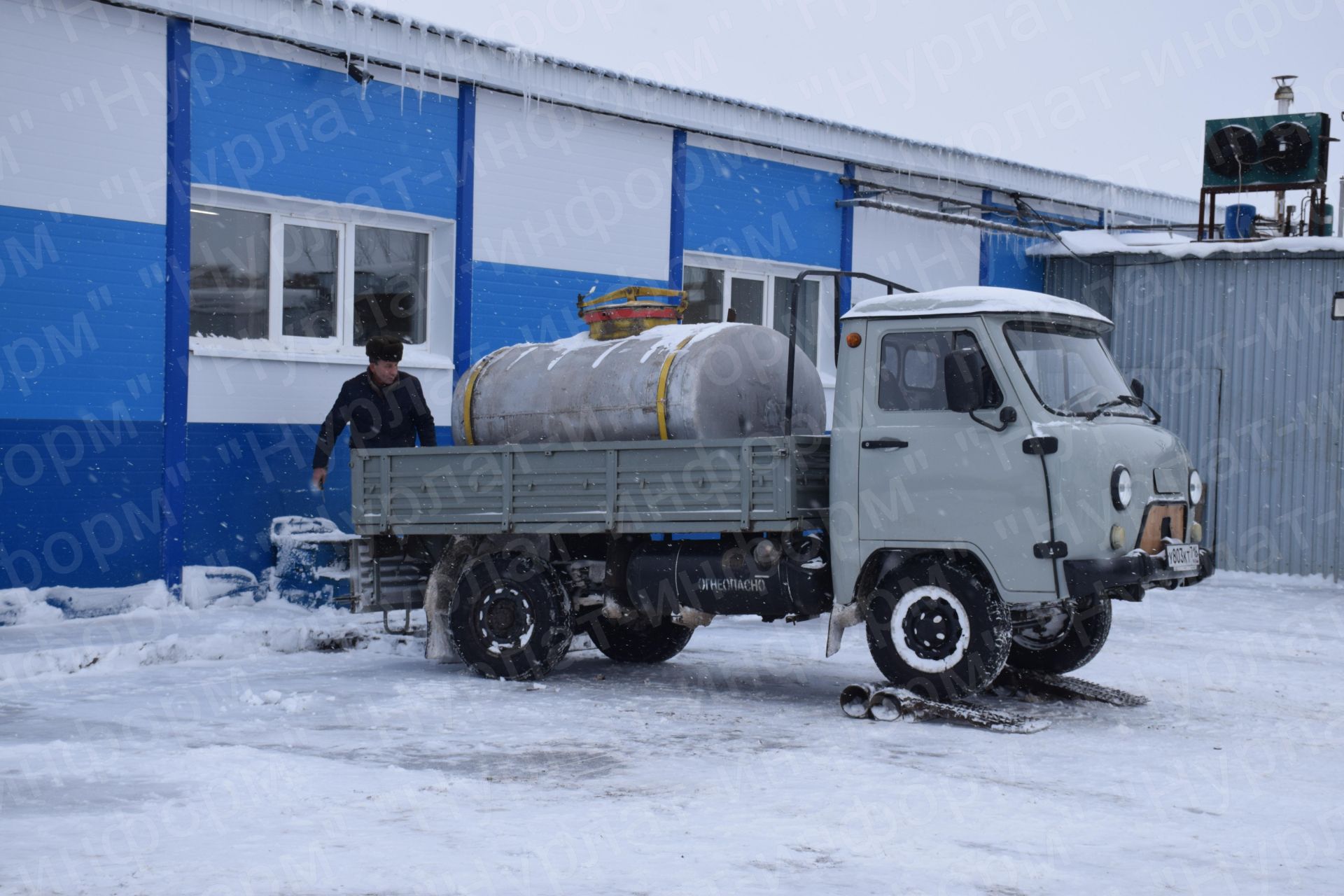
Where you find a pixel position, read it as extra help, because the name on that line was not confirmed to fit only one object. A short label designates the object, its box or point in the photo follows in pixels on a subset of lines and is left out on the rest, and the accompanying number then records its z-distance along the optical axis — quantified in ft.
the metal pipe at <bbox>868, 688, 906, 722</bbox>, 25.48
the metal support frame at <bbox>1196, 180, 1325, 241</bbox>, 61.41
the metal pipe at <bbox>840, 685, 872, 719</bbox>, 25.82
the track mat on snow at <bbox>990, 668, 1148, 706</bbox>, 27.48
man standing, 34.12
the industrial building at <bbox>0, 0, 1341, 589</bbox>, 33.63
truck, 25.52
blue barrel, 62.80
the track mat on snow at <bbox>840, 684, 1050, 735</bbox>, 24.75
